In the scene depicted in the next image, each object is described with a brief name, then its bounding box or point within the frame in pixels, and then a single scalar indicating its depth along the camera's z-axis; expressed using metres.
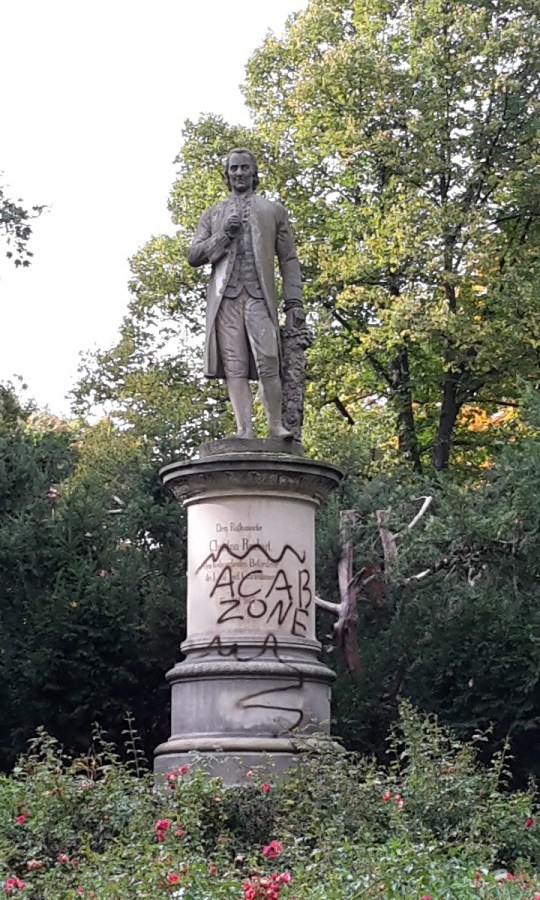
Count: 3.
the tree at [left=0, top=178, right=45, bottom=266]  16.83
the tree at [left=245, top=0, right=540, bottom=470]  24.08
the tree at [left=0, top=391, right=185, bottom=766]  17.38
